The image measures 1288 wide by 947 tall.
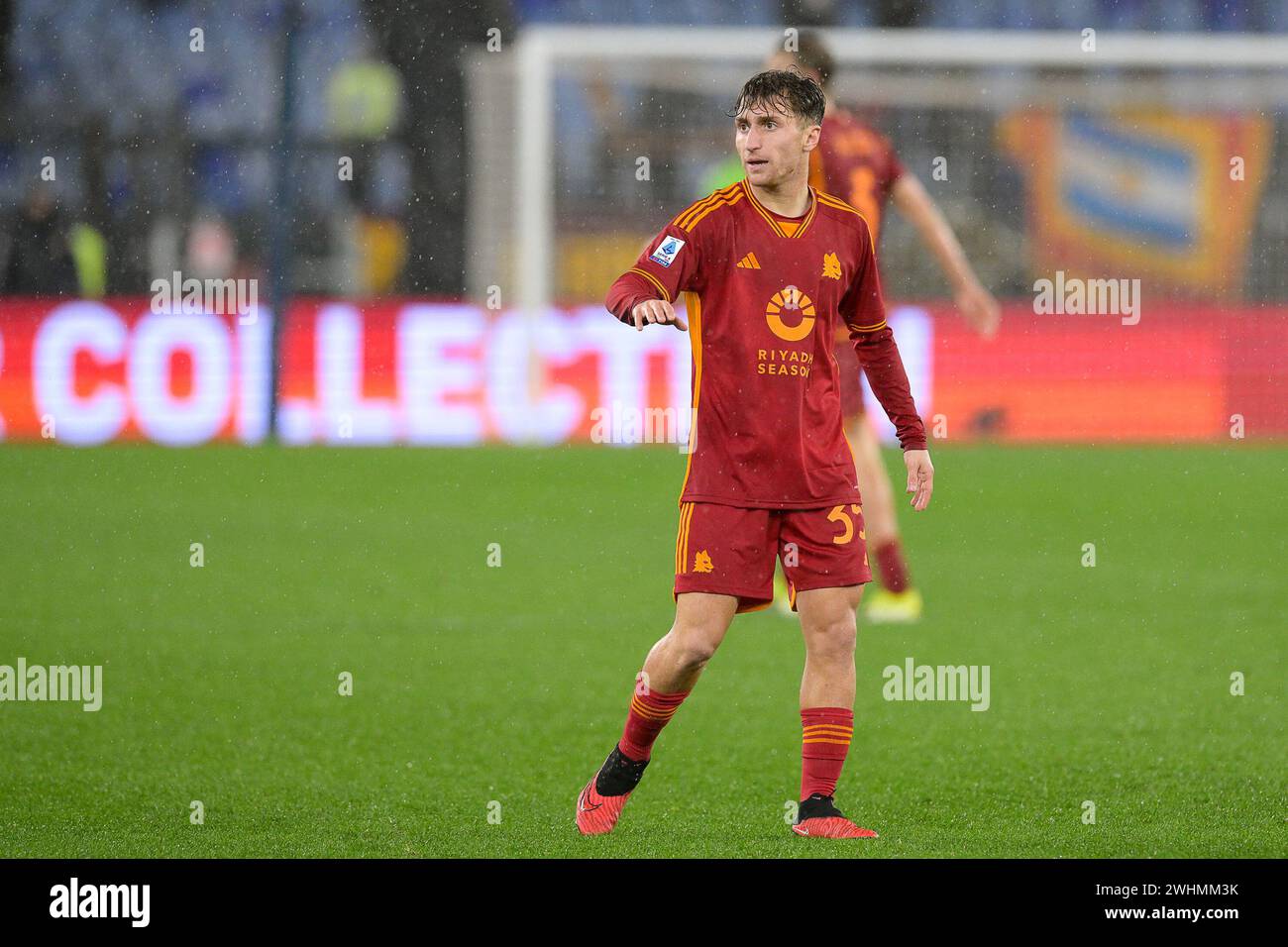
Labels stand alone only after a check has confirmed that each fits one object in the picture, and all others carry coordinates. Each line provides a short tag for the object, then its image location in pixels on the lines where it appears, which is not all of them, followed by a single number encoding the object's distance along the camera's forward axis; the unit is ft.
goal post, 110.11
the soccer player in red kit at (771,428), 29.89
